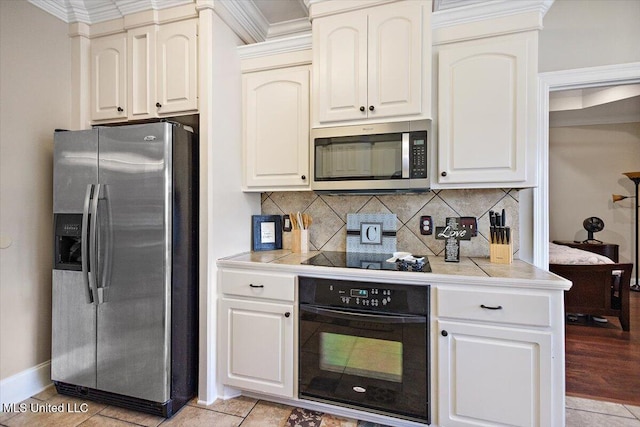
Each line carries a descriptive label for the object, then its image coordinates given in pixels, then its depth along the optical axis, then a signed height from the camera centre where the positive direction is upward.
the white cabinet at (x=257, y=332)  1.79 -0.72
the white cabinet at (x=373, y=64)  1.76 +0.87
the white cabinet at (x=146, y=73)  1.96 +0.92
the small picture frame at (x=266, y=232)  2.33 -0.16
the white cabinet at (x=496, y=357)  1.40 -0.69
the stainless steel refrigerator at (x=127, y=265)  1.76 -0.32
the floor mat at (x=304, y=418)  1.71 -1.17
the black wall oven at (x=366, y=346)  1.57 -0.72
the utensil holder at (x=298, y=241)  2.25 -0.22
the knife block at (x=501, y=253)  1.79 -0.24
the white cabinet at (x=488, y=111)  1.69 +0.57
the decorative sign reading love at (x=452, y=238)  1.86 -0.16
